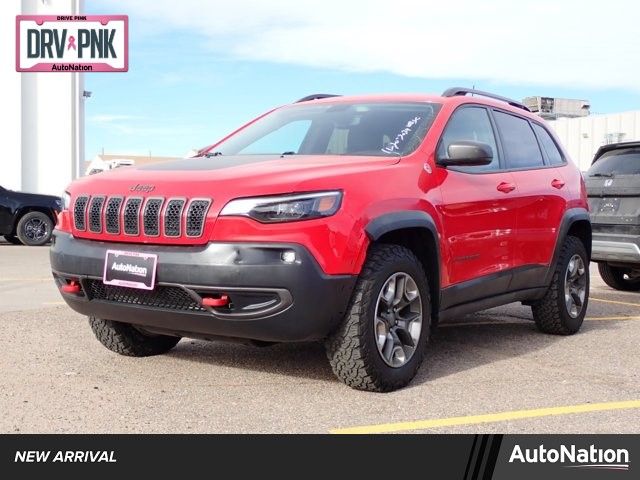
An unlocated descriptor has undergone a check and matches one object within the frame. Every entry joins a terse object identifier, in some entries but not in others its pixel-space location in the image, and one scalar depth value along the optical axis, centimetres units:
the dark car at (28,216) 1567
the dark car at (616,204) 852
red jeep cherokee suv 415
